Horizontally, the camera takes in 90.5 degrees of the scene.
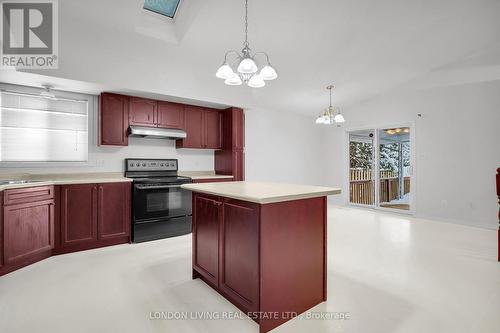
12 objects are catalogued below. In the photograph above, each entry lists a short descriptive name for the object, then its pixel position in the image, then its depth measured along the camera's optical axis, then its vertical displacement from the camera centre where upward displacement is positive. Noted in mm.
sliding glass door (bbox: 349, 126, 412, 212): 5910 -48
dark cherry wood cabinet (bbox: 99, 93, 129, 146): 3662 +709
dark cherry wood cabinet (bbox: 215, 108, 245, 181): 4699 +428
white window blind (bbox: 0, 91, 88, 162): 3273 +534
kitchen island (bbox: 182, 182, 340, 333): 1665 -609
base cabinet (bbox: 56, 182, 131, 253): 3176 -661
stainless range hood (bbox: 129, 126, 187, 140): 3805 +541
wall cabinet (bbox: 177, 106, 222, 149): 4469 +717
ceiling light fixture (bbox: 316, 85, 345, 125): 4117 +820
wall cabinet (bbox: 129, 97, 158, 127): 3898 +879
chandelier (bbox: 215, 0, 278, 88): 2043 +830
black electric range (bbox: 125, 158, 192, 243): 3584 -555
